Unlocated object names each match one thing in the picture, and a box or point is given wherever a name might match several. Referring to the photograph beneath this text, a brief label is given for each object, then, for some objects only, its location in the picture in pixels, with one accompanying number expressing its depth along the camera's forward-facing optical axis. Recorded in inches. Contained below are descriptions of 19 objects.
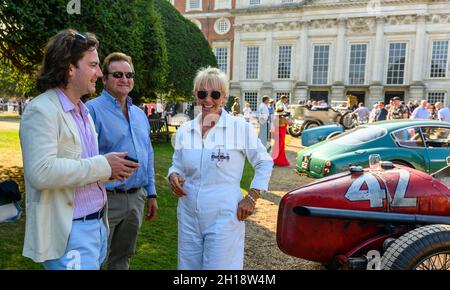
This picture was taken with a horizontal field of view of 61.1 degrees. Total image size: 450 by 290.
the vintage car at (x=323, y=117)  803.4
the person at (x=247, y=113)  917.0
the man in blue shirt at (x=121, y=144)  121.6
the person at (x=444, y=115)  608.4
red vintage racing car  127.3
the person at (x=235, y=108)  720.6
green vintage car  306.0
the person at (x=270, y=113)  664.0
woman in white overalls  100.3
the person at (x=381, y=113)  695.1
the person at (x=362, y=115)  796.0
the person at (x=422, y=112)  591.8
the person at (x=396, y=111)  715.4
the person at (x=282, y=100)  612.7
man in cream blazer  73.3
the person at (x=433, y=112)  783.1
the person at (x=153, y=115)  702.6
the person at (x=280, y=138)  461.4
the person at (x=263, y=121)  542.3
